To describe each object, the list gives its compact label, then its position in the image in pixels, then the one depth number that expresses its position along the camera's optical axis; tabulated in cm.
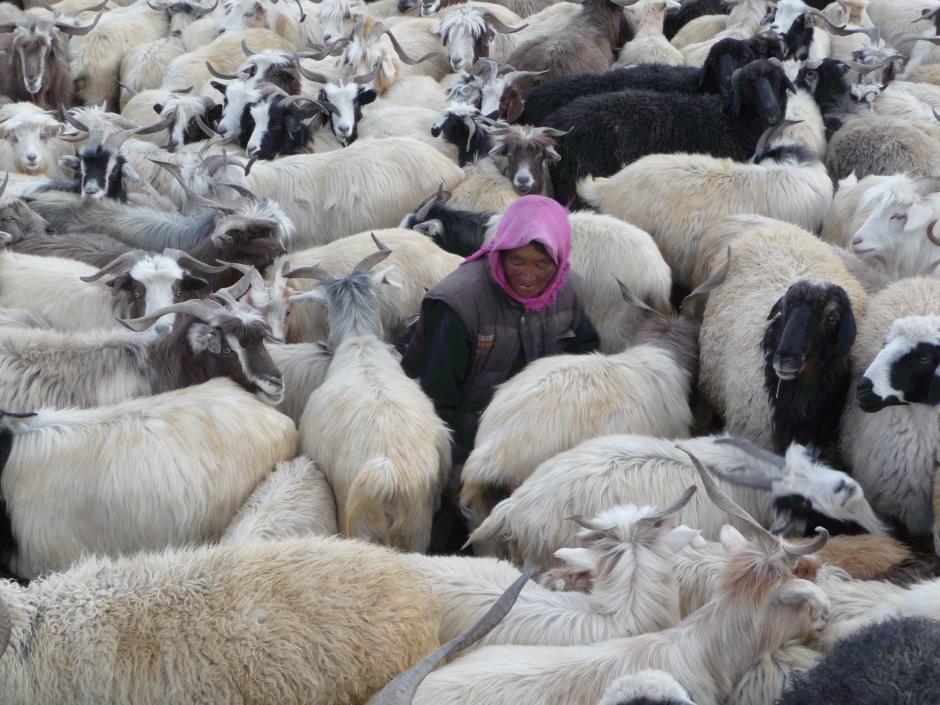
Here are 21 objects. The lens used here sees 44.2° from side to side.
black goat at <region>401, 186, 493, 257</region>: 658
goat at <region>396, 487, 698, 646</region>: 372
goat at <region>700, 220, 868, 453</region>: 464
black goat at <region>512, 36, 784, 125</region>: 785
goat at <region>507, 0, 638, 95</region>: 892
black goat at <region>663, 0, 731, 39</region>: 1099
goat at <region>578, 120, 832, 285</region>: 647
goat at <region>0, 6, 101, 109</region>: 905
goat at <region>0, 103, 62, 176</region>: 787
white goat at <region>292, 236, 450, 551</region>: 440
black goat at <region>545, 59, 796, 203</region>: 731
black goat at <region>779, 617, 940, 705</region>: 300
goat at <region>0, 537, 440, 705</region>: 325
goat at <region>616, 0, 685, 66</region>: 937
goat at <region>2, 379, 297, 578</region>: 427
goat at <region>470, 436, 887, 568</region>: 425
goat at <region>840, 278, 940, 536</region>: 436
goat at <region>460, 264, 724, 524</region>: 466
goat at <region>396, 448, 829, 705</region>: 331
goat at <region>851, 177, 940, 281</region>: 580
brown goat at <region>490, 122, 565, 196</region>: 697
